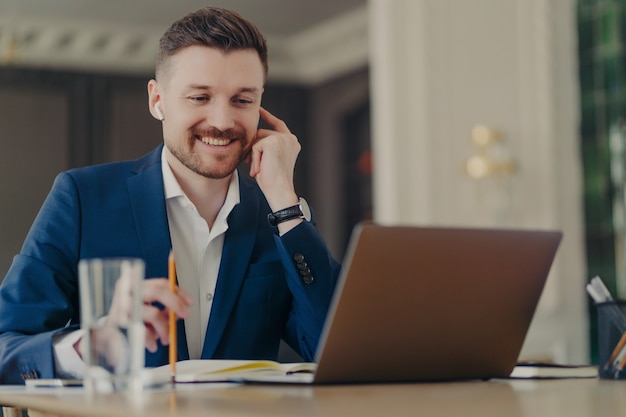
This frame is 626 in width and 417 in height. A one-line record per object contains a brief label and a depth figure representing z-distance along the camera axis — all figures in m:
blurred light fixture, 4.53
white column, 4.61
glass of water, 1.45
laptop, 1.55
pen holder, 1.74
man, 1.91
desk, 1.34
